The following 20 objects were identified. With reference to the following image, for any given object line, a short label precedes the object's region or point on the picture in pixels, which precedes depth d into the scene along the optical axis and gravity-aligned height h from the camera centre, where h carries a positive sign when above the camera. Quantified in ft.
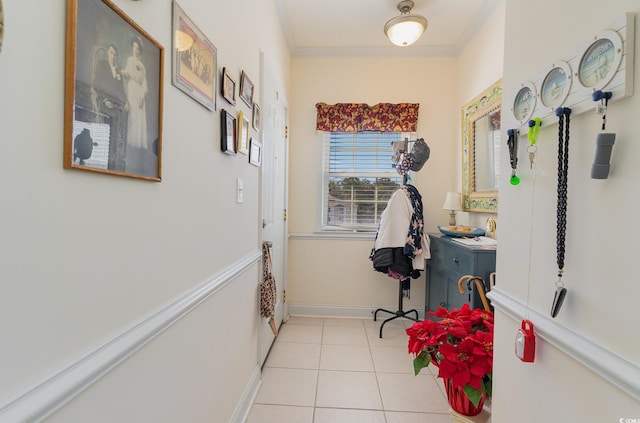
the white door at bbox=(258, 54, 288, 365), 6.95 +0.64
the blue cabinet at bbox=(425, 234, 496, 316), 6.50 -1.43
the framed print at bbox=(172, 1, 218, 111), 3.06 +1.61
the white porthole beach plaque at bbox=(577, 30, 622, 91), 2.04 +1.08
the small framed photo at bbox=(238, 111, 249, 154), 5.10 +1.24
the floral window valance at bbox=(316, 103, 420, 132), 10.14 +3.02
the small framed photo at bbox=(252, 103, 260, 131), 6.05 +1.79
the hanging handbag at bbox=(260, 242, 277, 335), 6.42 -1.77
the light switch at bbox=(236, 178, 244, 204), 5.07 +0.25
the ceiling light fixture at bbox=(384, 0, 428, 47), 7.75 +4.74
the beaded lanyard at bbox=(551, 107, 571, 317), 2.43 +0.14
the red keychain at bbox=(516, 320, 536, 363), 2.71 -1.18
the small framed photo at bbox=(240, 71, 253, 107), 5.20 +2.05
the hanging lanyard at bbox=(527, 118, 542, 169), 2.80 +0.72
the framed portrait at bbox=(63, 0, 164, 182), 1.82 +0.77
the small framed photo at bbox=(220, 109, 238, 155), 4.32 +1.06
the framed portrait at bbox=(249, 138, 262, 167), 5.77 +1.05
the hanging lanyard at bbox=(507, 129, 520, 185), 3.18 +0.63
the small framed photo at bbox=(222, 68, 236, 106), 4.35 +1.75
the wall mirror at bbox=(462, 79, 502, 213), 7.72 +1.66
